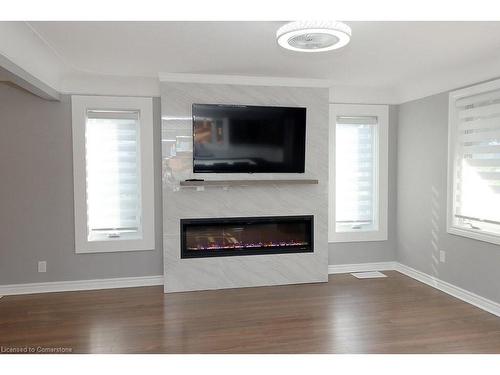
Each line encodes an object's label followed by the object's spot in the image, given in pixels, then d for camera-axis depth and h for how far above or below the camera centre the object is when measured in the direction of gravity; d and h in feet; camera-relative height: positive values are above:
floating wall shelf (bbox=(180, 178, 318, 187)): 13.47 -0.33
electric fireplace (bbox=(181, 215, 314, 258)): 14.08 -2.38
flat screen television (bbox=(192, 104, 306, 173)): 13.60 +1.25
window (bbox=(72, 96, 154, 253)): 13.78 -0.10
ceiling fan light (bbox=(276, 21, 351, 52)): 8.05 +3.03
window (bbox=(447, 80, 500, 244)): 11.58 +0.33
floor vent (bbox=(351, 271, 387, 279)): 15.29 -4.13
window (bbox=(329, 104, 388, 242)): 15.94 -0.13
